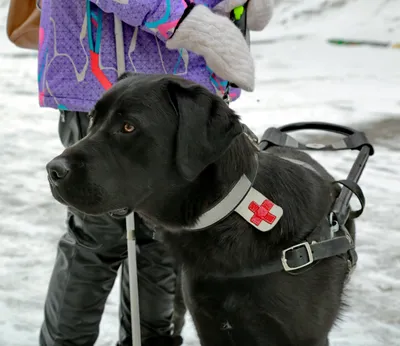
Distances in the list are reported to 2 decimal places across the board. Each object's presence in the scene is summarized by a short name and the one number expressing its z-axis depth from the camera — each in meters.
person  2.43
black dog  2.28
